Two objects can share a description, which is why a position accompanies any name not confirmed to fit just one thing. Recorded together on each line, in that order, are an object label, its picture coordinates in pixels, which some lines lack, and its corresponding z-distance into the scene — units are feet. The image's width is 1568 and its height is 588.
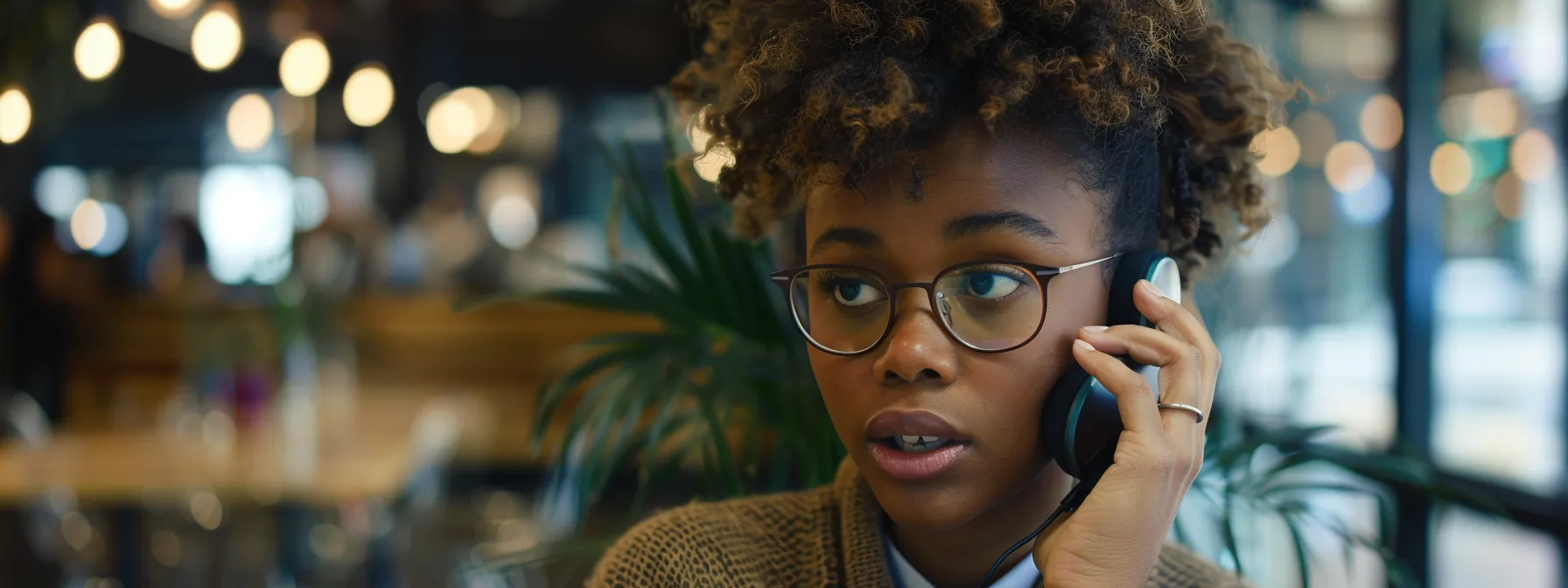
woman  2.86
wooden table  10.62
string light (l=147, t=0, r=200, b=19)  12.76
